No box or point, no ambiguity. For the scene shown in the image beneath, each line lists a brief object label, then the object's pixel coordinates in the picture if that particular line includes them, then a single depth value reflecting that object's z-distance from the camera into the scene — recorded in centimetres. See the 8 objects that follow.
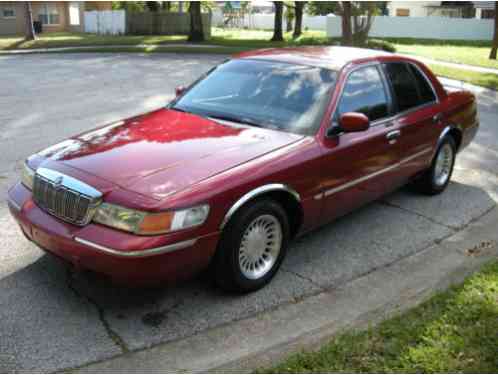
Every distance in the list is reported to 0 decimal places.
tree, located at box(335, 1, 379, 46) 2347
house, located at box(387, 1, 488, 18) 5281
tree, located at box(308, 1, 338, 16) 4722
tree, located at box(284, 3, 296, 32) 4972
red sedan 345
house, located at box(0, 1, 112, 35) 4284
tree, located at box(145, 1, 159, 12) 4184
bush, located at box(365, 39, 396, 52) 2572
